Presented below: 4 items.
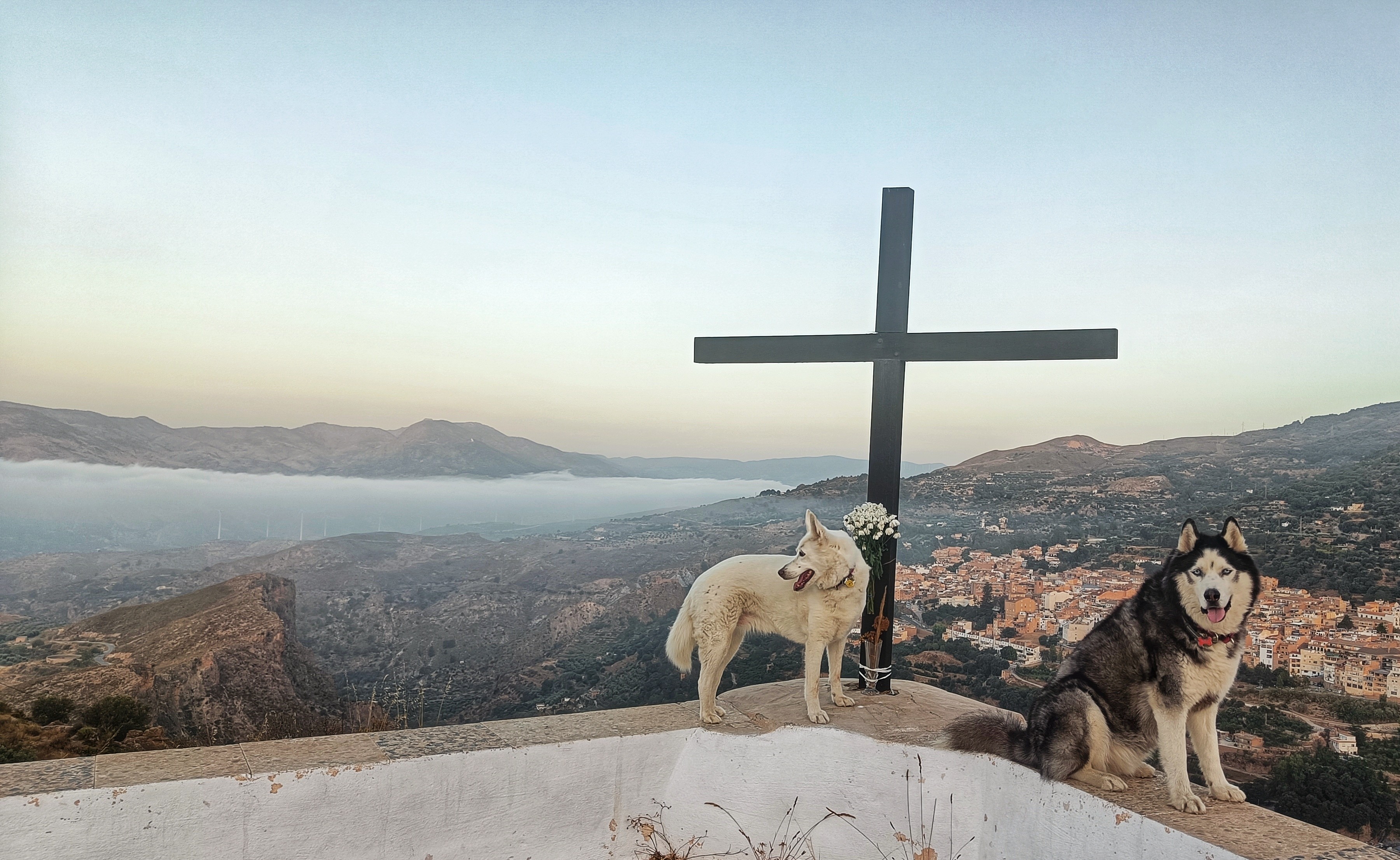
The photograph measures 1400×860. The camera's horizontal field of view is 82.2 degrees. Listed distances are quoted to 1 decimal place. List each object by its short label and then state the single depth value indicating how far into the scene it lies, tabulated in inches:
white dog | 157.9
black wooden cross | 174.4
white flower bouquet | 169.6
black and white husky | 112.0
